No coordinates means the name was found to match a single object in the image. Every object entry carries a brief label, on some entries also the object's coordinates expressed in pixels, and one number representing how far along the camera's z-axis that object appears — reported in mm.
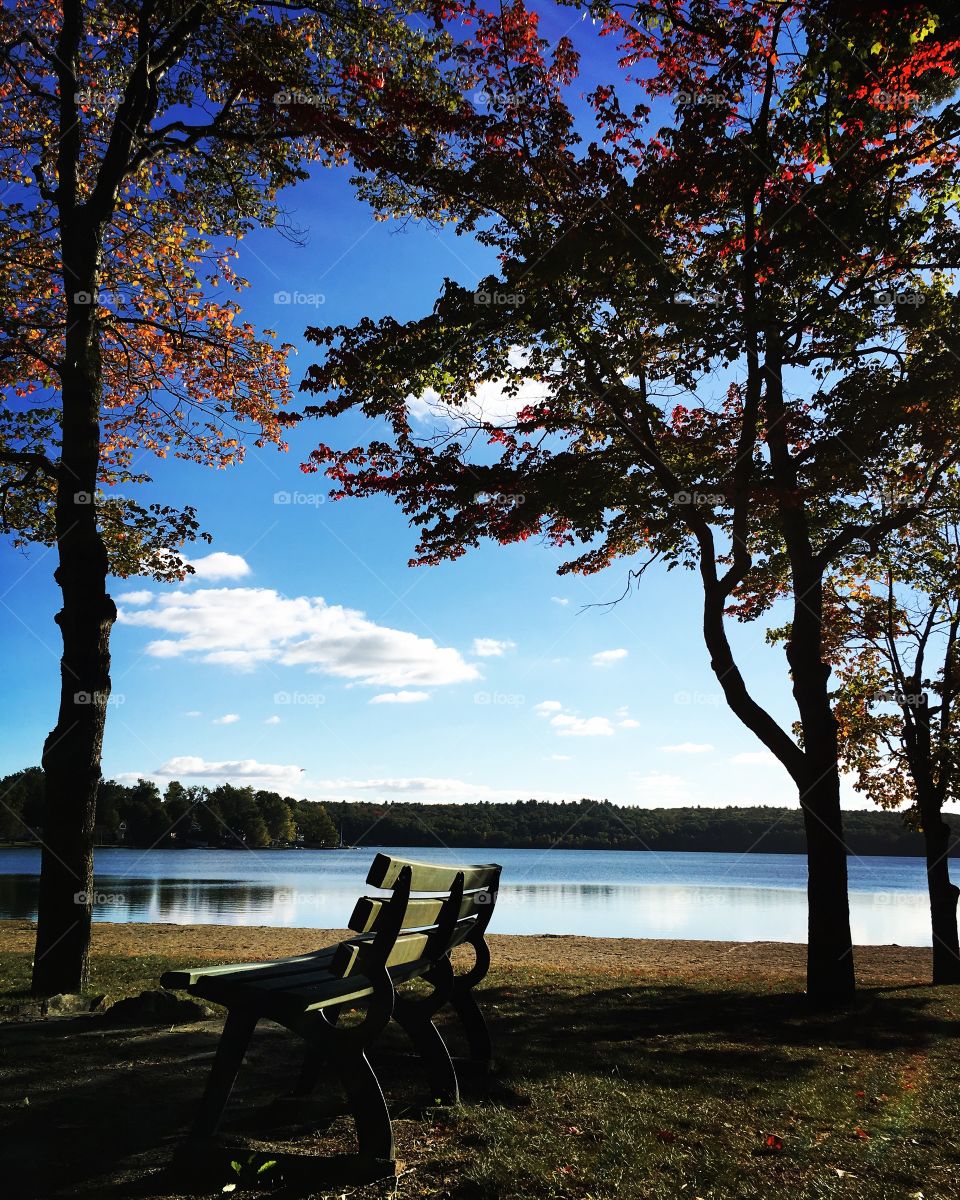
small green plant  3207
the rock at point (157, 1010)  5949
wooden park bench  3295
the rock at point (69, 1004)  6270
